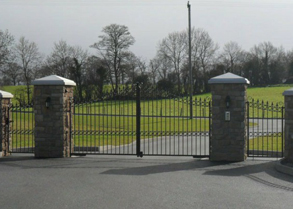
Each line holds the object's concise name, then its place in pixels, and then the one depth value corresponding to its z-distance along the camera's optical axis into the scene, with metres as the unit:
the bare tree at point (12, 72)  35.34
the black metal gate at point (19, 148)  13.96
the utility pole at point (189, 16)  31.10
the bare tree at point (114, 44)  47.59
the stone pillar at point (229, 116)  11.37
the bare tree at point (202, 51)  55.41
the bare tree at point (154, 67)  50.59
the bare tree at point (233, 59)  60.40
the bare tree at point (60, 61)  46.06
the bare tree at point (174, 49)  53.44
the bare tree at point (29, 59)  46.00
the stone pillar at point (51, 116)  12.06
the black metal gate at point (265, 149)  13.17
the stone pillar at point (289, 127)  10.76
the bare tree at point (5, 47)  33.40
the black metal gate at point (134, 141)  12.26
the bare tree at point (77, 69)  45.31
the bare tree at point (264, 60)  64.44
